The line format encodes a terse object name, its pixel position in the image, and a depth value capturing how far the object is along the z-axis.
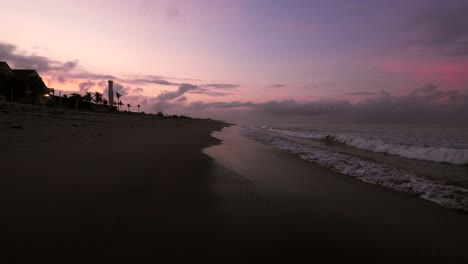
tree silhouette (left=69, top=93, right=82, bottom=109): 44.82
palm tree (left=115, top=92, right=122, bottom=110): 83.12
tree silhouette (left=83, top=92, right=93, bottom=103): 53.96
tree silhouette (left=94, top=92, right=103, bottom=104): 64.06
